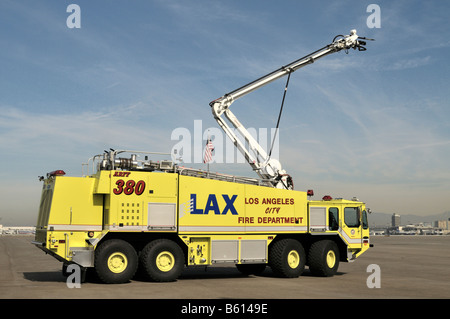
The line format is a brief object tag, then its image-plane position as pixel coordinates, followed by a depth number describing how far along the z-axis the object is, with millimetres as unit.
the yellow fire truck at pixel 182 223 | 15914
